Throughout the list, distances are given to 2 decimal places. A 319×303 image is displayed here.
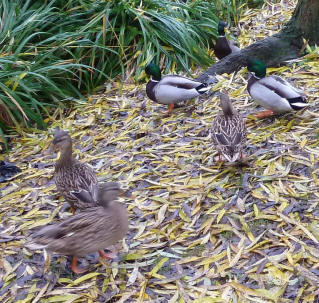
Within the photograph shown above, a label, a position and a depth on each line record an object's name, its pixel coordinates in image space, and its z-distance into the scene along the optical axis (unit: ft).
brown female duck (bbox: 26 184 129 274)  9.77
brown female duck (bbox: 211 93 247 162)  12.17
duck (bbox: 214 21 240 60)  19.75
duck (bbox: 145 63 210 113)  16.47
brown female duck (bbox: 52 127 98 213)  11.57
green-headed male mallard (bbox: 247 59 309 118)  13.92
